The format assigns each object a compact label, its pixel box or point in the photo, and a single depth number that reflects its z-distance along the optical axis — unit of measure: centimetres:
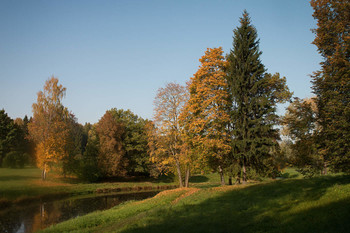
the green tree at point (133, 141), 5078
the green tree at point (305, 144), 1670
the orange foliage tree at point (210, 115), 2202
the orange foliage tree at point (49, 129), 3928
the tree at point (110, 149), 4597
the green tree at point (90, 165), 4488
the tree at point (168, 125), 2675
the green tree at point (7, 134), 6293
